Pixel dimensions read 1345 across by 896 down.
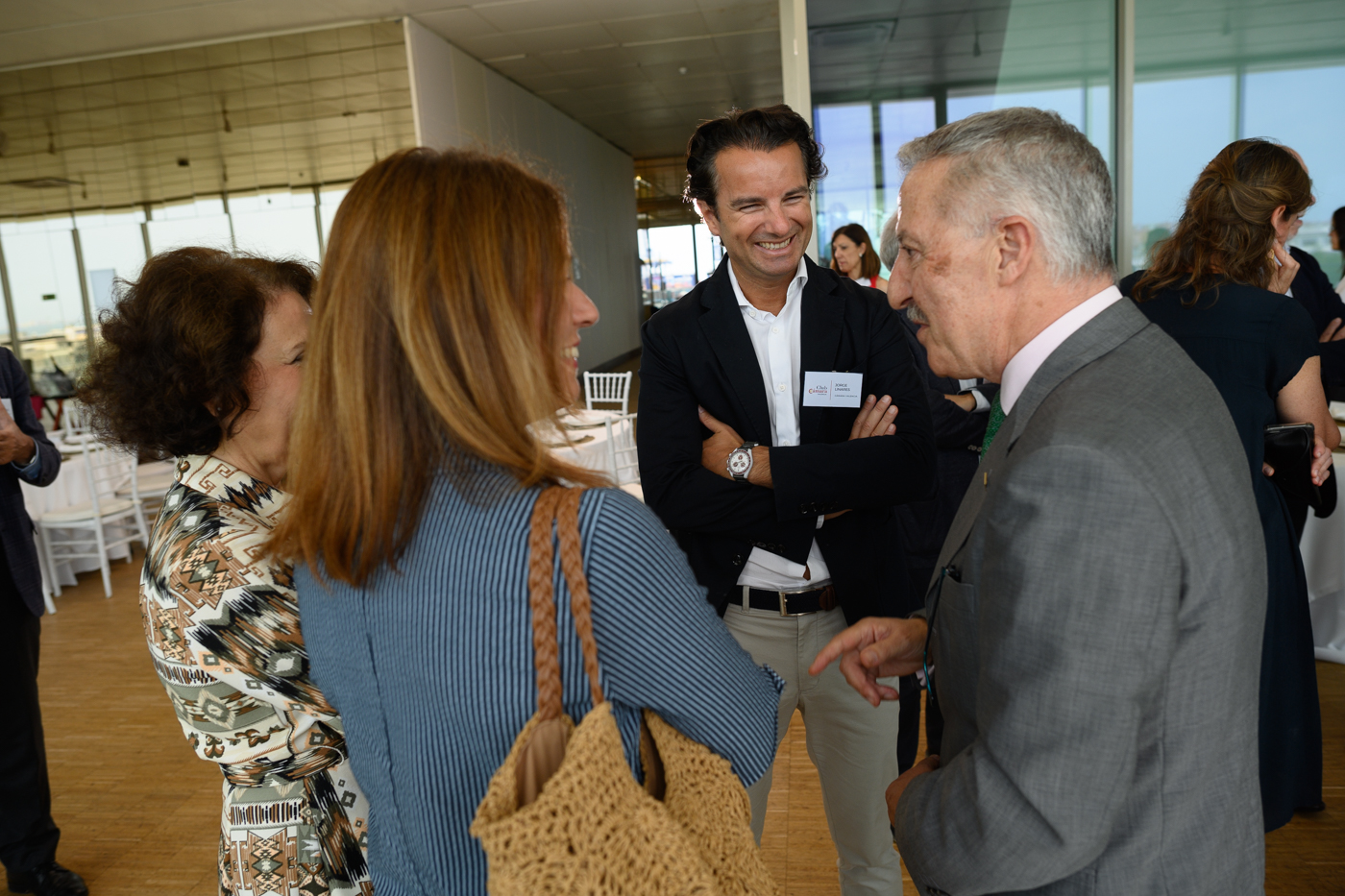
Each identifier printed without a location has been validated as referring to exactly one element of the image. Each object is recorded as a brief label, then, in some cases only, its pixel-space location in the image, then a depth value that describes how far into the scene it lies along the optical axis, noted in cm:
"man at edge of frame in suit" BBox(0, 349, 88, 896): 251
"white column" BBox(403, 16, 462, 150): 814
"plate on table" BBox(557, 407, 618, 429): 592
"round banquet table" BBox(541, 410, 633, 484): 525
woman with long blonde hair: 77
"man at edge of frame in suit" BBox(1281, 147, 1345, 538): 375
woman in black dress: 219
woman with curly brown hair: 108
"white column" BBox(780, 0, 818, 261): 564
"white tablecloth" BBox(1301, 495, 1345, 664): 344
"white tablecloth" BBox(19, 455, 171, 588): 572
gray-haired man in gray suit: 80
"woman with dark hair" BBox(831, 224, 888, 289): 530
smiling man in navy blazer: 175
